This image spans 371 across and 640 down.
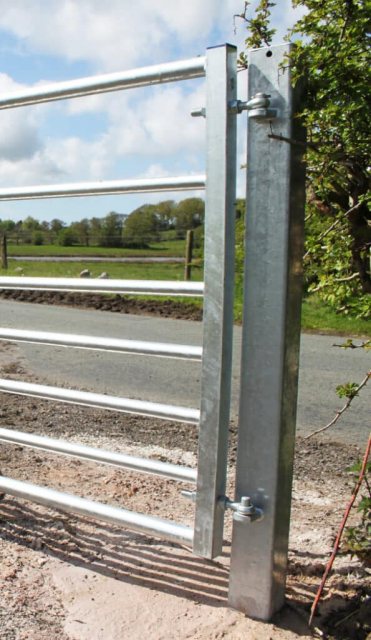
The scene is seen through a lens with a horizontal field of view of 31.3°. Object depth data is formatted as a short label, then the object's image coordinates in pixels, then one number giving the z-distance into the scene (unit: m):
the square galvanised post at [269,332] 1.94
